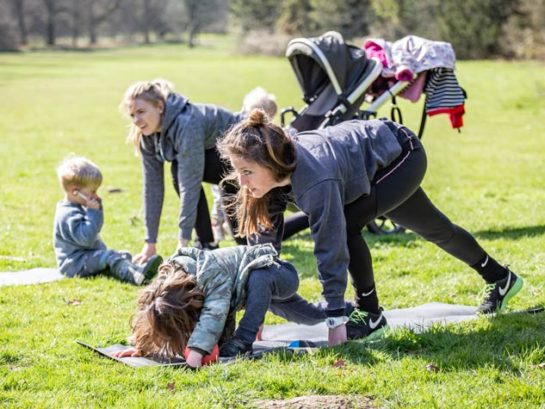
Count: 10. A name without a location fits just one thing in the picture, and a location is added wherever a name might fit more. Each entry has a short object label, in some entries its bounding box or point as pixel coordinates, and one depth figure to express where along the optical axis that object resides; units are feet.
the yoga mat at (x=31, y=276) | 22.62
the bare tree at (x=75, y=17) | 277.64
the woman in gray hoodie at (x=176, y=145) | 22.08
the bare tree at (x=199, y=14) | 284.14
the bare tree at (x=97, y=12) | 283.34
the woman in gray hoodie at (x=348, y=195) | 14.98
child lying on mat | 15.20
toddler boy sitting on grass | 22.61
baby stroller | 25.54
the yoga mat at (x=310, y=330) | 15.91
